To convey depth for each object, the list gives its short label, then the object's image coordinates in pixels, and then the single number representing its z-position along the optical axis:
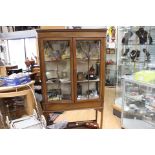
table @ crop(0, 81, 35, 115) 1.83
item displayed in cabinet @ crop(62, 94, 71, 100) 2.35
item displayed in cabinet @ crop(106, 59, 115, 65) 5.08
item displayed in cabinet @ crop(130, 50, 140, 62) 3.26
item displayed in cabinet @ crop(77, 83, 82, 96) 2.37
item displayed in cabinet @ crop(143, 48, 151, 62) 3.14
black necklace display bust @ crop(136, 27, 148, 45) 3.01
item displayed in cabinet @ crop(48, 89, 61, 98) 2.33
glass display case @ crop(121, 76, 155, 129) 2.38
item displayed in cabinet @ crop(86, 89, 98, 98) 2.41
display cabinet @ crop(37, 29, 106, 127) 2.10
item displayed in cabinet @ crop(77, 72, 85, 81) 2.32
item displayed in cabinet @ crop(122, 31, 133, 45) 3.29
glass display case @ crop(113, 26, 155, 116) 3.04
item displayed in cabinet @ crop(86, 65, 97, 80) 2.37
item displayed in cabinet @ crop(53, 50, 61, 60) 2.29
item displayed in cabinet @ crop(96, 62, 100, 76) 2.29
